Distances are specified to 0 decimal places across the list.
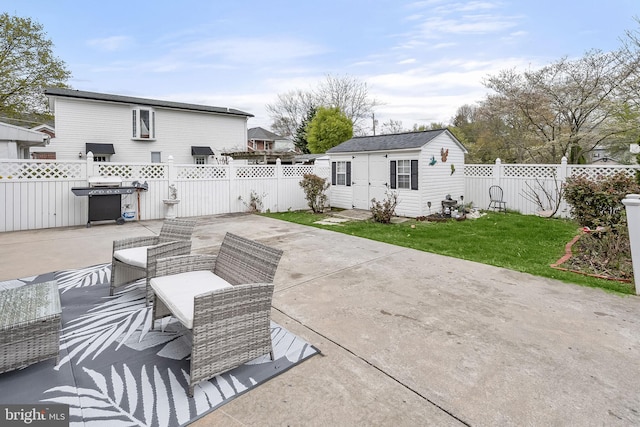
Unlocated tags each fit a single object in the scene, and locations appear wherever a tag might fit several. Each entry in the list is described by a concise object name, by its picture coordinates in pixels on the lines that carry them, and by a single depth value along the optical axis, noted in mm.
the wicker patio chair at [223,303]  2023
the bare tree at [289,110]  31353
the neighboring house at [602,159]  16625
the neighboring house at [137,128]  14461
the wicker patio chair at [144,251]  3229
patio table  2072
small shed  9594
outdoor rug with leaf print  1847
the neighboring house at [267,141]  32406
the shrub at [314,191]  10883
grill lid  8078
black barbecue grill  7898
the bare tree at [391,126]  30703
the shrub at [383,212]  8869
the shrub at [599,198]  5602
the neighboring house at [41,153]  16297
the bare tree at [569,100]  12750
